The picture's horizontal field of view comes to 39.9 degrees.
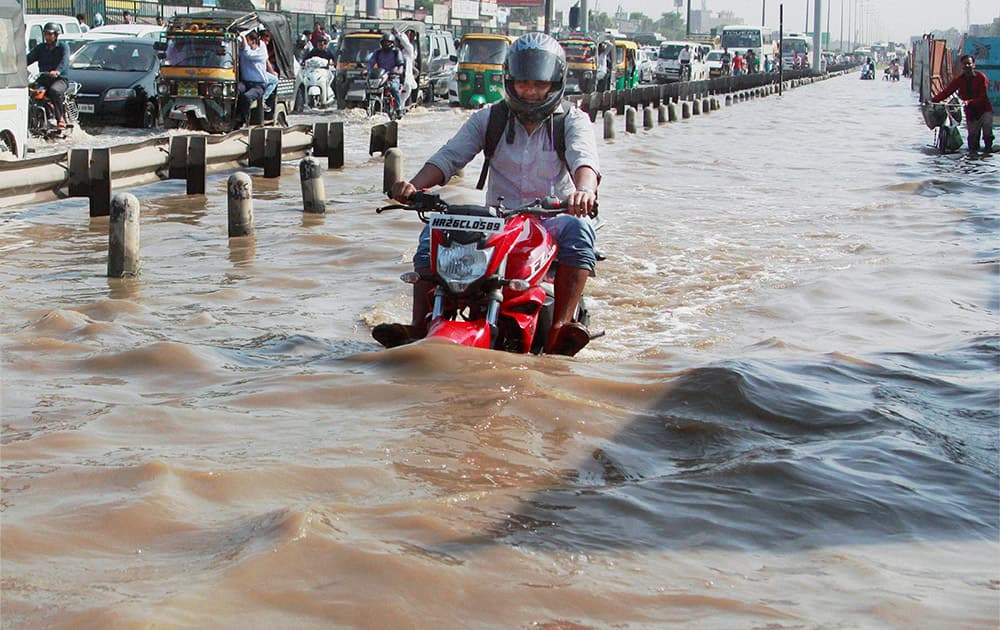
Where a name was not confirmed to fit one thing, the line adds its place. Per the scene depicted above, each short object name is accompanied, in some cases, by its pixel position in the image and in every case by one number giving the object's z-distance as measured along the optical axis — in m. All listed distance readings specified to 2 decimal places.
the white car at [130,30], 23.02
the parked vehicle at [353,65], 25.59
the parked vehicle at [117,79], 20.67
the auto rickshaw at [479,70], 29.77
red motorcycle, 5.72
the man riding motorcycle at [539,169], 6.14
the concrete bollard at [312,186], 12.42
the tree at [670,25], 174.62
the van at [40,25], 21.91
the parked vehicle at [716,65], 60.18
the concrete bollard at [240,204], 10.62
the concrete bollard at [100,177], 10.94
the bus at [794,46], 81.06
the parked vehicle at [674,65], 54.16
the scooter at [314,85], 26.42
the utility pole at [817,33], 93.38
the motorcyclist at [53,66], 18.41
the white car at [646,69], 56.39
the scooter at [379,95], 24.81
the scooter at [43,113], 18.42
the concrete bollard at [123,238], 8.85
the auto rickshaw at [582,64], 36.84
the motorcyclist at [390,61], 24.84
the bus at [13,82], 14.37
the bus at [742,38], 67.19
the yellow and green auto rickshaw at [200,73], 20.23
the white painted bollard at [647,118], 28.39
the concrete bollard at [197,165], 13.00
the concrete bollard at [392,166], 14.05
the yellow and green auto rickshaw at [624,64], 41.91
